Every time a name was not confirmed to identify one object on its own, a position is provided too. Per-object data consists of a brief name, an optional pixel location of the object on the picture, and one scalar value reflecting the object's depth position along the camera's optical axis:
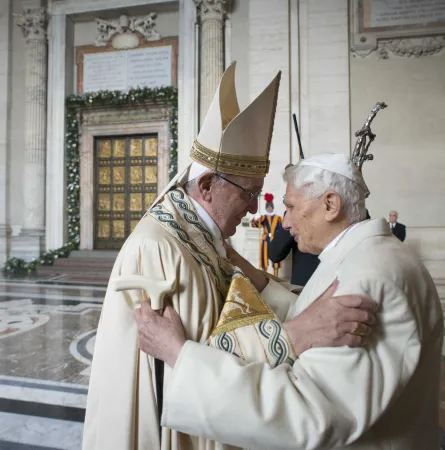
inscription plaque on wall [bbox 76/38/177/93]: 10.45
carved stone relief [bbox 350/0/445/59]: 8.61
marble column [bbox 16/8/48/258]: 10.38
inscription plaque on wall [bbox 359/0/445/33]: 8.60
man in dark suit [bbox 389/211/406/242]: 7.50
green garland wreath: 9.88
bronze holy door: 10.72
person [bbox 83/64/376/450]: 1.04
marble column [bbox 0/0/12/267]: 10.59
